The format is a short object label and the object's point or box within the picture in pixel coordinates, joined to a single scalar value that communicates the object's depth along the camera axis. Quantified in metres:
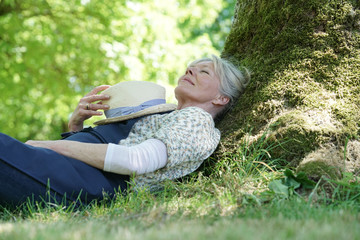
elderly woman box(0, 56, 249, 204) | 2.71
